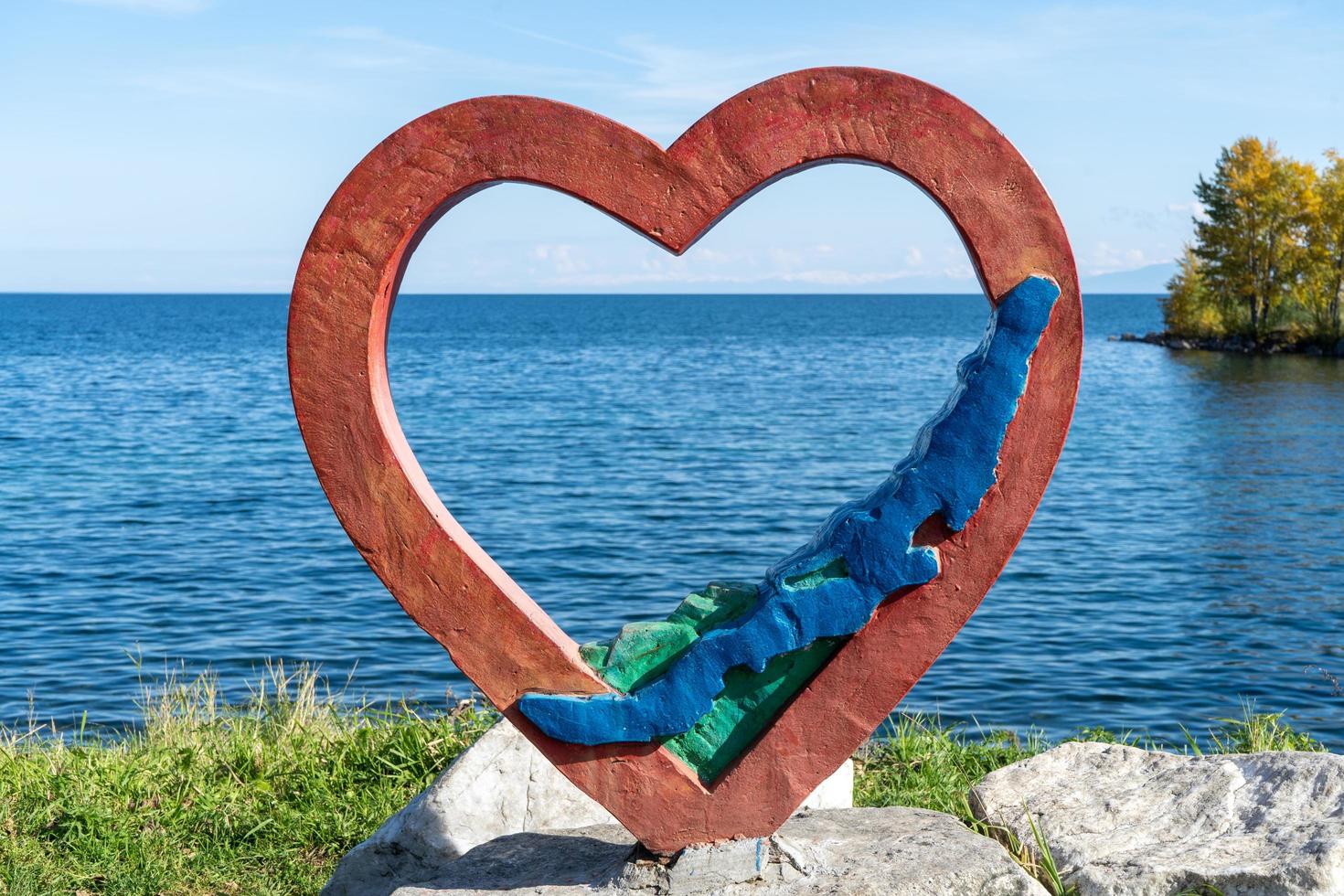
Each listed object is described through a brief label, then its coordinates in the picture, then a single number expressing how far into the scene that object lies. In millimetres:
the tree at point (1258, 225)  43250
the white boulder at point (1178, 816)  3857
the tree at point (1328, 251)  42594
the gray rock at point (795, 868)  3779
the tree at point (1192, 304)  49750
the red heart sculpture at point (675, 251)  3533
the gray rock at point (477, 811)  4766
